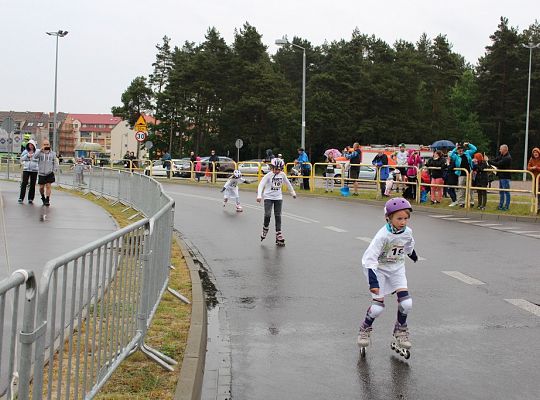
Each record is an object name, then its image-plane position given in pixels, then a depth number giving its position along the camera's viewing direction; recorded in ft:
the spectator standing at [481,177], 65.77
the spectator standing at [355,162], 84.84
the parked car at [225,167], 142.20
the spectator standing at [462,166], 67.46
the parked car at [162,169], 132.78
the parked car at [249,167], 158.02
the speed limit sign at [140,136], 100.22
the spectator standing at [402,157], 83.60
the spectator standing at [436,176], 70.90
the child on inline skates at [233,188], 66.73
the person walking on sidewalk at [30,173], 66.23
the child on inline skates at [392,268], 19.31
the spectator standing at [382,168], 79.30
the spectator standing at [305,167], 93.30
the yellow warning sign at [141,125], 96.99
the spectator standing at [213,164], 115.34
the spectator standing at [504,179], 64.90
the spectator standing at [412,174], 74.18
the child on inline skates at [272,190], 43.57
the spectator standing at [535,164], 61.36
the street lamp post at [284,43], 129.49
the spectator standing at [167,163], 132.79
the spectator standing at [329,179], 89.20
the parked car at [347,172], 86.94
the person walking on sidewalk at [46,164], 62.44
